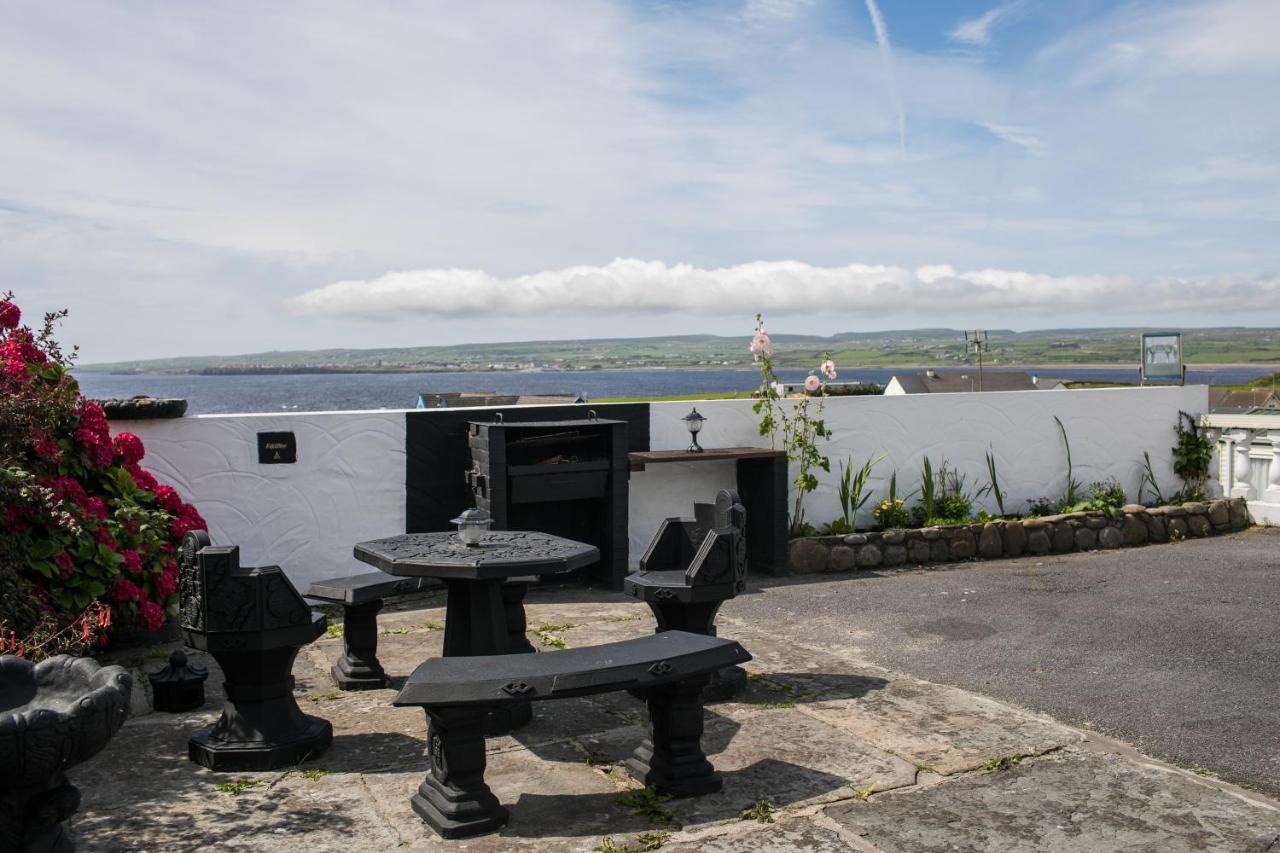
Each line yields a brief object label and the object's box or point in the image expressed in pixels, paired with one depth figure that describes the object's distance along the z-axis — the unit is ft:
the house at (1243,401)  38.93
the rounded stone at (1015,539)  30.89
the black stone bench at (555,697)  11.84
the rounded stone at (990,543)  30.58
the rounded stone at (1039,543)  31.14
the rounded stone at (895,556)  29.55
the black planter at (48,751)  9.71
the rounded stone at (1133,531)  32.55
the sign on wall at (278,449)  24.17
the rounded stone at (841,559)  28.76
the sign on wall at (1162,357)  39.83
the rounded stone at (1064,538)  31.53
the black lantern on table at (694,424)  28.76
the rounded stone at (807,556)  28.45
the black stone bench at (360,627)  17.52
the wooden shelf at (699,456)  27.22
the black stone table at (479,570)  14.58
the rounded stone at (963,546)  30.25
